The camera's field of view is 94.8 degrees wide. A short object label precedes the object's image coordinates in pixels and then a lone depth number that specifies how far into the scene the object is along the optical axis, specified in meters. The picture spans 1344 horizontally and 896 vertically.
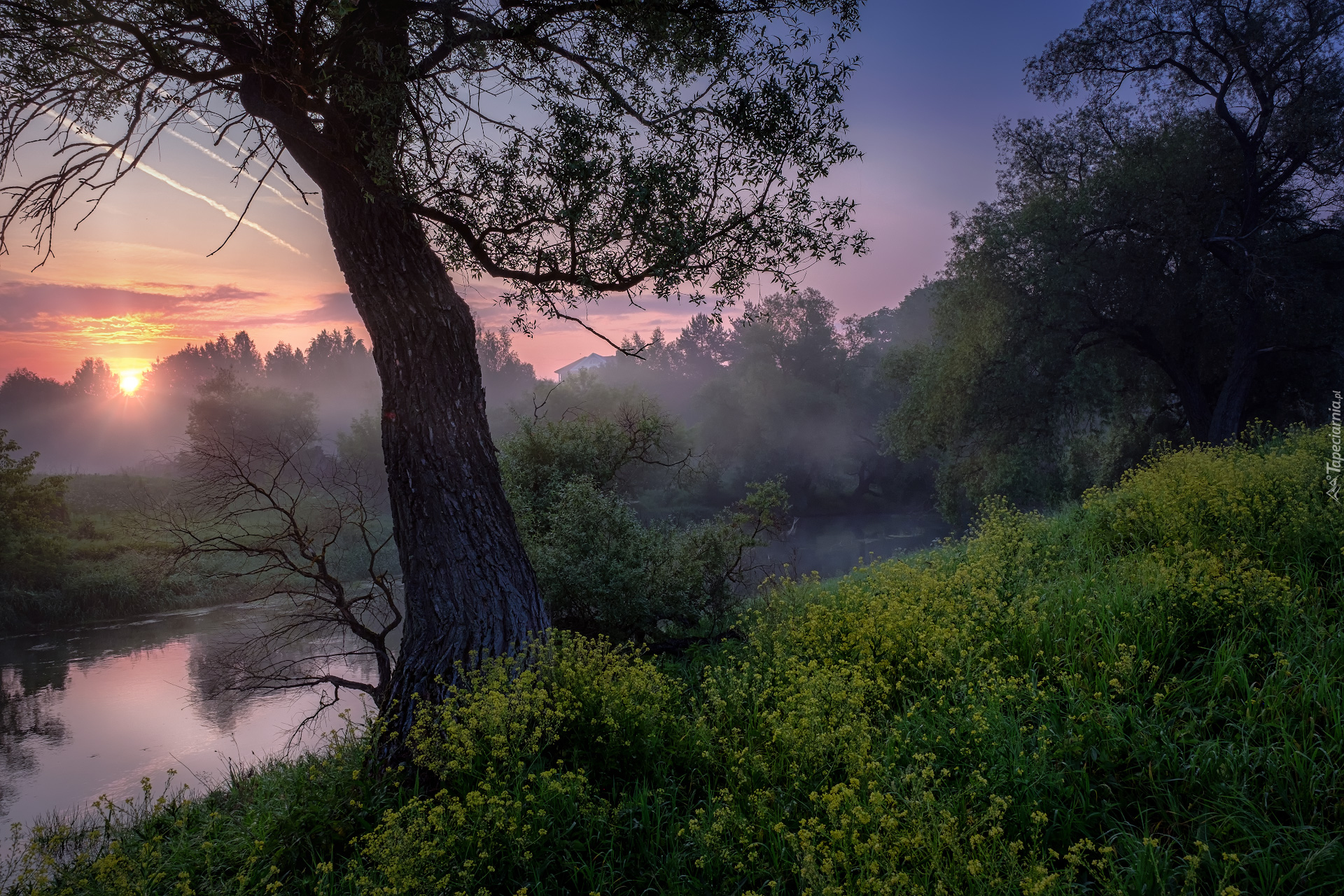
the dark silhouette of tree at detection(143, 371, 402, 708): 7.04
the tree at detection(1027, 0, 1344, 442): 14.20
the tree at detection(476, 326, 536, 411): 76.12
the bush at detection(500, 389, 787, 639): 9.48
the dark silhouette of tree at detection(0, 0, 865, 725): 5.43
